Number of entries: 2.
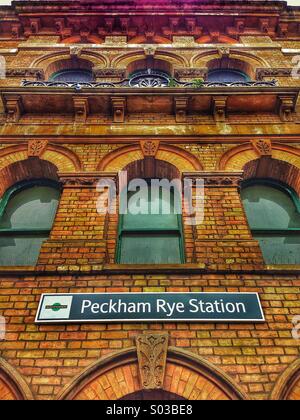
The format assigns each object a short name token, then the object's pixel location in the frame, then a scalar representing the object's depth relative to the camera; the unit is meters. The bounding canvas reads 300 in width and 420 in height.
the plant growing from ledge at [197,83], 8.66
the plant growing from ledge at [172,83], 9.12
